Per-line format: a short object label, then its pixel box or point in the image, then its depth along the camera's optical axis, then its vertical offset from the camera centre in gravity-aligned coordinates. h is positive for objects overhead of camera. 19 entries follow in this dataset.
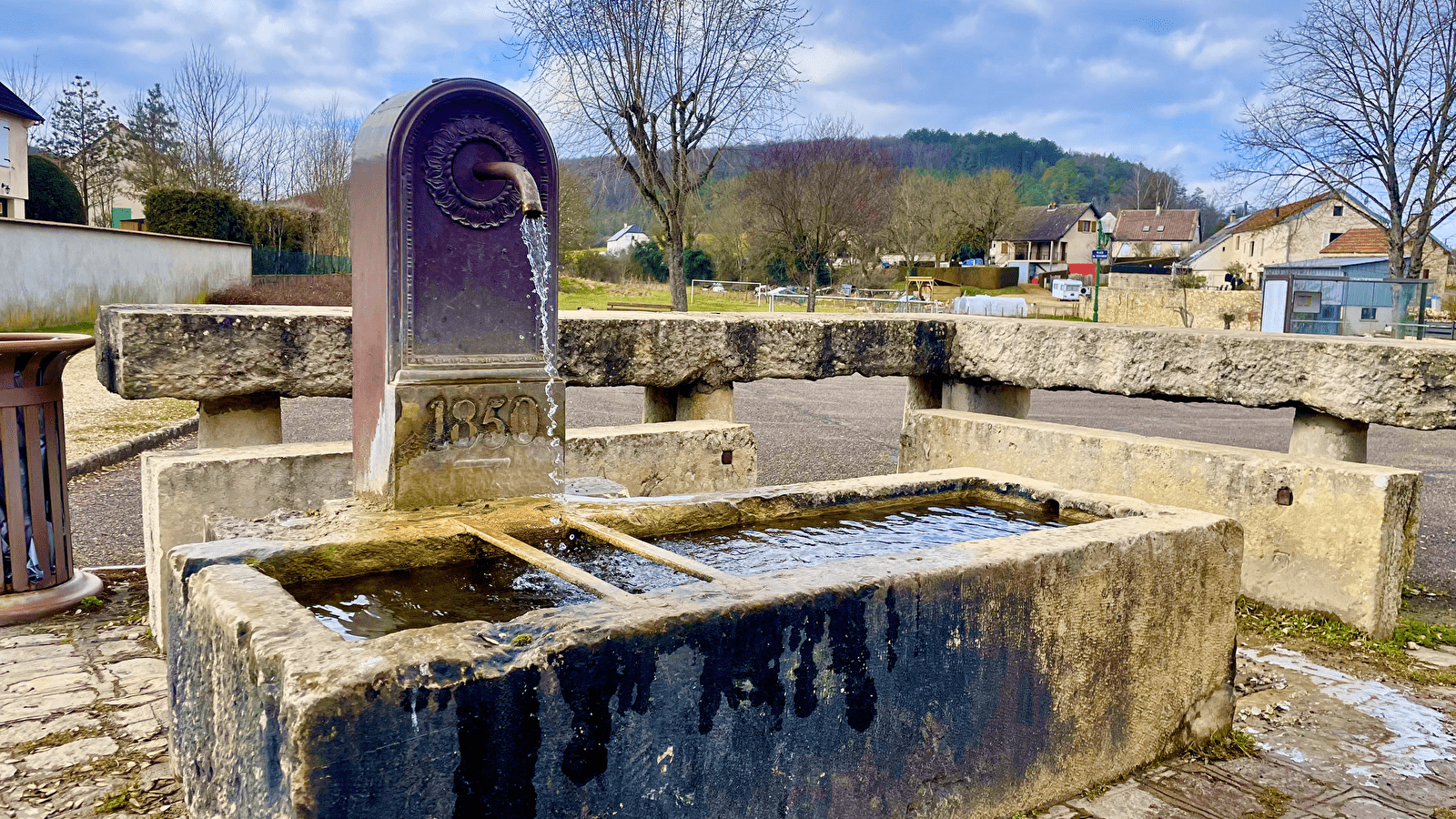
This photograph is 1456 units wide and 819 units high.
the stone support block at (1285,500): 4.03 -0.72
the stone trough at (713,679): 1.80 -0.76
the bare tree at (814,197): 34.25 +4.20
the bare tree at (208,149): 32.59 +5.00
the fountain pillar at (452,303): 3.23 +0.03
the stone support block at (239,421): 4.26 -0.48
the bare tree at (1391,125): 26.22 +5.52
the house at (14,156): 28.09 +4.09
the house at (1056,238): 74.88 +6.38
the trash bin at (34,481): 4.07 -0.73
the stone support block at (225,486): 3.62 -0.66
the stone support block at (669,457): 4.66 -0.66
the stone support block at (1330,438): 4.64 -0.48
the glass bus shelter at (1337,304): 19.55 +0.55
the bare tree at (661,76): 21.50 +5.16
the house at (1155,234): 78.50 +7.25
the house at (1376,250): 44.12 +3.65
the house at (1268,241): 52.44 +4.95
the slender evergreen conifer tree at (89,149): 35.88 +5.73
